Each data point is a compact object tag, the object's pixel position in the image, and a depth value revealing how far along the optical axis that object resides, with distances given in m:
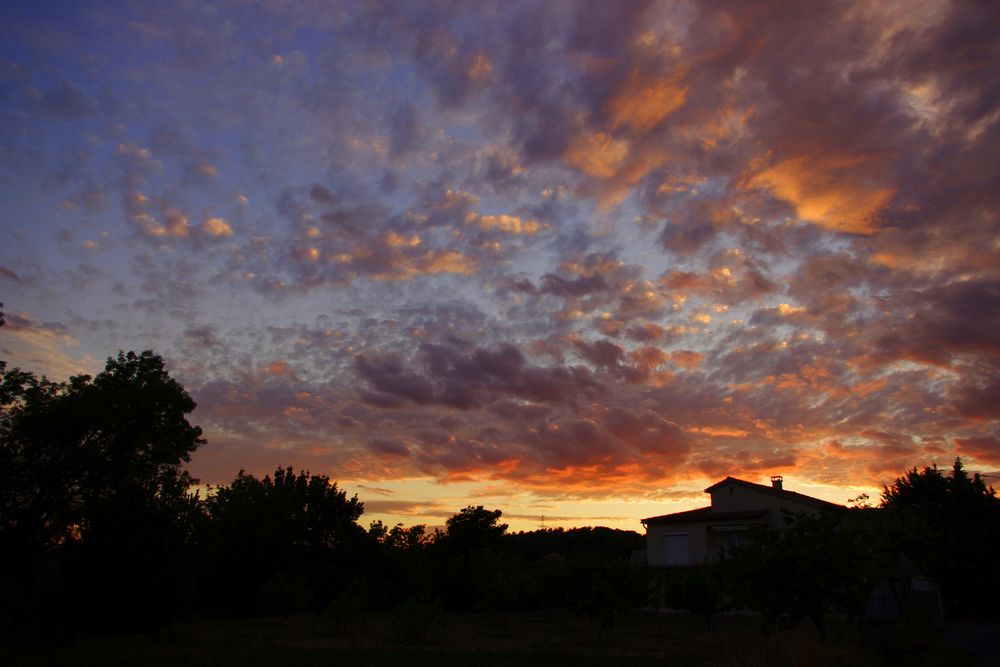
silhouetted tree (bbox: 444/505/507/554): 63.03
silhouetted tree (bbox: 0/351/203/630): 26.97
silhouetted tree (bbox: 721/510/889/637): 15.91
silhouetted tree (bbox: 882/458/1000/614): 44.47
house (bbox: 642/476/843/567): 42.75
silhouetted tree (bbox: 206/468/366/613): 46.34
